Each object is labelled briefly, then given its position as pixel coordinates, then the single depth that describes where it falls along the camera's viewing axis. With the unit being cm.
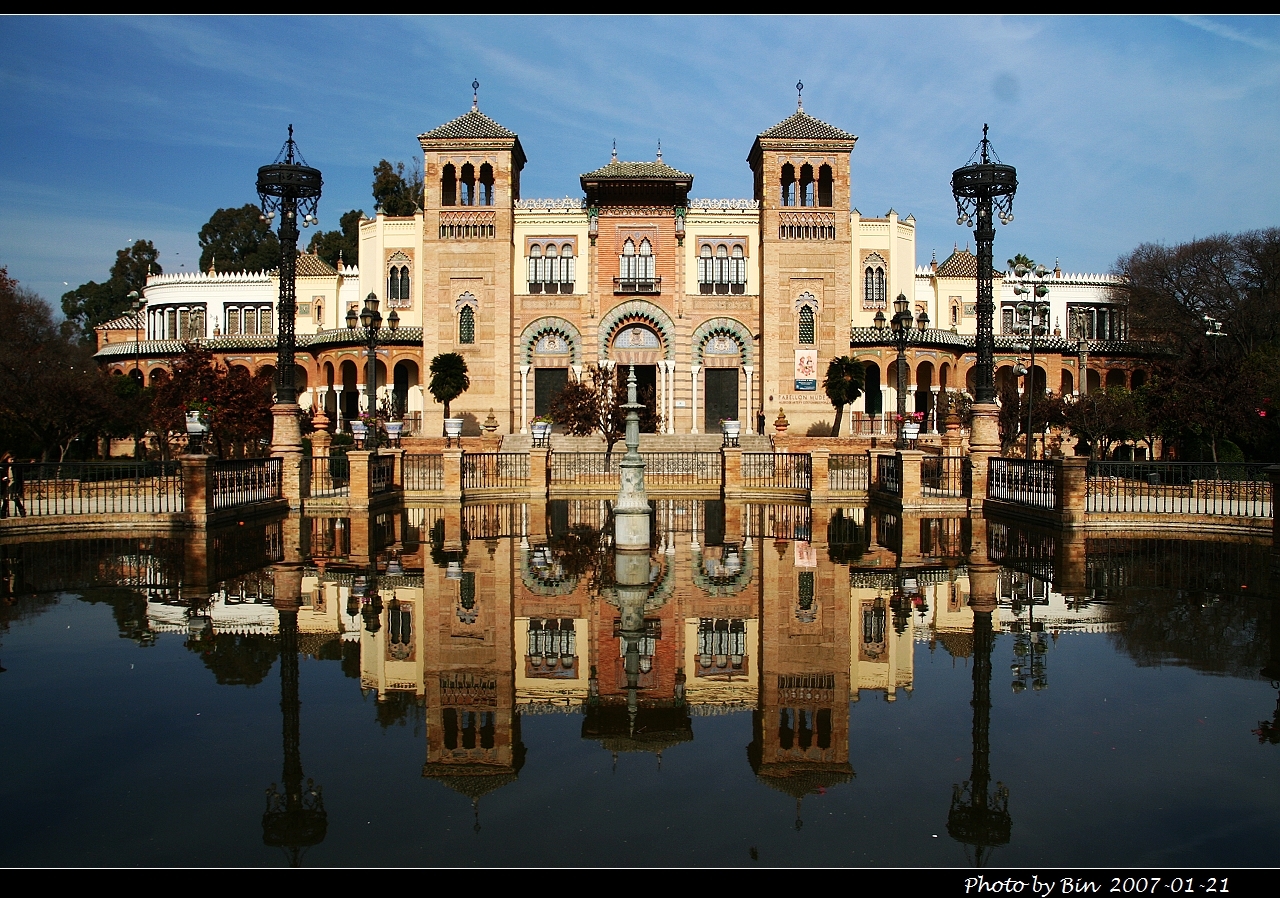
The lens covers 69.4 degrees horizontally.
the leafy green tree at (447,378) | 3447
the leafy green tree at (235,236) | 6531
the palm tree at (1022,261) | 4050
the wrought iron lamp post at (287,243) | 2014
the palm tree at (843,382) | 3409
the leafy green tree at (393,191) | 5381
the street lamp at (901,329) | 2550
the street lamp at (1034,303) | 2953
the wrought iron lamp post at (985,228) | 1962
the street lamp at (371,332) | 2480
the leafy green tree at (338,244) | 5604
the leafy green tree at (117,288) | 6800
